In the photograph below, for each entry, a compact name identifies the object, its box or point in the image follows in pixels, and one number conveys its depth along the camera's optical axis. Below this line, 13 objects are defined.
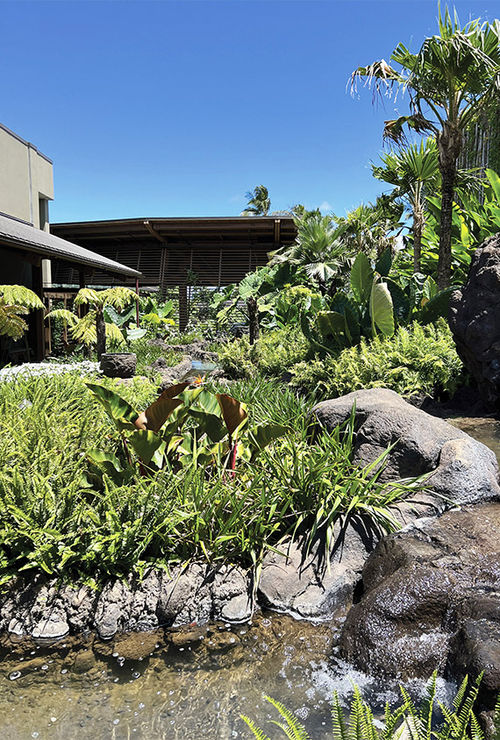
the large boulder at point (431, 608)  2.56
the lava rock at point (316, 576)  3.29
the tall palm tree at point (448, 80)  9.23
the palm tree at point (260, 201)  45.38
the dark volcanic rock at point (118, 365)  8.93
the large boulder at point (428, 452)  3.98
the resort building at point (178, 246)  19.03
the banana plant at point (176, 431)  3.91
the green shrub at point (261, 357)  9.97
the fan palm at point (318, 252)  13.80
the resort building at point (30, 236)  11.37
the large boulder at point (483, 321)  7.15
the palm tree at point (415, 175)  14.86
